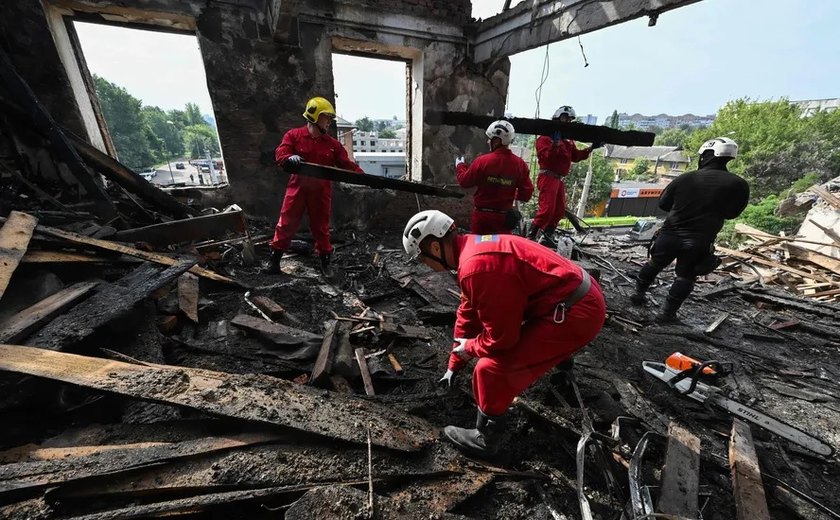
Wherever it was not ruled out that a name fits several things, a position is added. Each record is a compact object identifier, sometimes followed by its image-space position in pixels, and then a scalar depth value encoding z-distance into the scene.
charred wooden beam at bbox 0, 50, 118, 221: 3.83
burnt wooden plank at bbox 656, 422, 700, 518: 1.89
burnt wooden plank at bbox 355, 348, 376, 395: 2.72
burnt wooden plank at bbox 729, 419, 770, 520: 1.96
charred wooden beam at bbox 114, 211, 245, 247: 4.10
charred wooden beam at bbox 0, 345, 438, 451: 1.95
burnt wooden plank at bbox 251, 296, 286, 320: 3.52
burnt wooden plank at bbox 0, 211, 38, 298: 2.61
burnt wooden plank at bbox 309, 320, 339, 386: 2.68
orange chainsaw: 2.59
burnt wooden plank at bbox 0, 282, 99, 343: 2.24
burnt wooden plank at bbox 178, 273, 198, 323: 3.21
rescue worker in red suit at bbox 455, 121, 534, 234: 4.47
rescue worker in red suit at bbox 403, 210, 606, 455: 1.95
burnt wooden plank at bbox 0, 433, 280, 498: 1.51
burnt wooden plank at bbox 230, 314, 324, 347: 3.01
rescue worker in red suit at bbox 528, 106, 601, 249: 5.50
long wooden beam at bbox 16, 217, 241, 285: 3.30
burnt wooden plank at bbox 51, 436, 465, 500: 1.59
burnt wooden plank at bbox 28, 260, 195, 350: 2.31
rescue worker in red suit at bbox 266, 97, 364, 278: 4.34
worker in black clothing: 3.86
